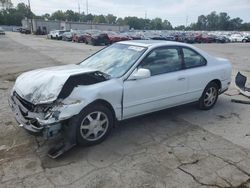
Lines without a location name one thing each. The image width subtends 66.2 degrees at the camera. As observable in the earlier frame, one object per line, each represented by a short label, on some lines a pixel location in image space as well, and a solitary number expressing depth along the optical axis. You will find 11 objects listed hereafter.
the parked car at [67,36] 27.29
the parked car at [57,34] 29.73
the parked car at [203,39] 29.21
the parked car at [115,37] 21.49
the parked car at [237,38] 34.37
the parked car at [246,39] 33.70
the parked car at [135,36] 24.72
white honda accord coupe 2.59
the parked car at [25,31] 46.12
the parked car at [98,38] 20.85
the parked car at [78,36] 24.10
